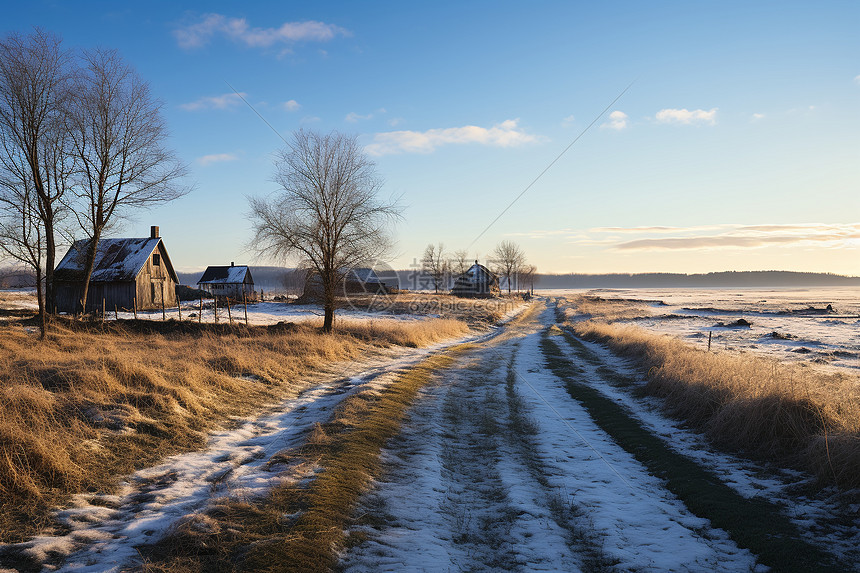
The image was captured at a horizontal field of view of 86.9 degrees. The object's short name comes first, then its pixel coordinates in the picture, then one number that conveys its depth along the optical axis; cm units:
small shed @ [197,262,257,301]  6562
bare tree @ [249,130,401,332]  2241
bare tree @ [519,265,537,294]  13238
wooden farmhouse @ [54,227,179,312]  3831
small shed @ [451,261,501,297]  8894
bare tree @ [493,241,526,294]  10875
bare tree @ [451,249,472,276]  10859
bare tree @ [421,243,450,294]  11061
